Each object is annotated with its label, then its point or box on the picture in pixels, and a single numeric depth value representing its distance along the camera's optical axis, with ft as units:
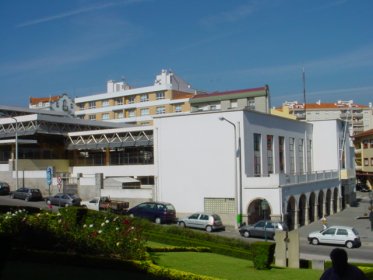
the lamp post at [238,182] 143.88
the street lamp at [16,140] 183.78
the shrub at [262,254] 61.82
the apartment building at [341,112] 443.49
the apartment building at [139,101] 322.34
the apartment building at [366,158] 293.02
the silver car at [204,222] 134.95
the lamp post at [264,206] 135.13
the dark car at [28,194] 169.48
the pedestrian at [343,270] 25.73
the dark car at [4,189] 183.58
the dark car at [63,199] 160.15
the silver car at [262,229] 123.03
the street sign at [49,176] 166.85
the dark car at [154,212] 142.10
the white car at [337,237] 114.83
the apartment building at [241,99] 223.51
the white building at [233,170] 145.59
